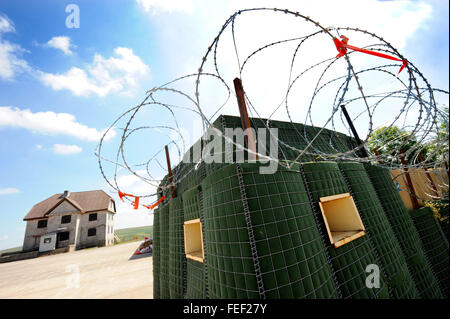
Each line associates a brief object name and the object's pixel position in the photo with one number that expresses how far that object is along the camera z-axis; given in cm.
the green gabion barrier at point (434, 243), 802
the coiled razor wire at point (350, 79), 397
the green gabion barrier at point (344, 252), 521
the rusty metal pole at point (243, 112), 562
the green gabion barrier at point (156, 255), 1068
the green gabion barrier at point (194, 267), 618
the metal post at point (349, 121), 996
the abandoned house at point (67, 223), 3591
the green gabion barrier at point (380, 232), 617
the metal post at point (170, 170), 1116
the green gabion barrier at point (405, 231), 718
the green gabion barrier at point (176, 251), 785
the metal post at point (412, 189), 1239
